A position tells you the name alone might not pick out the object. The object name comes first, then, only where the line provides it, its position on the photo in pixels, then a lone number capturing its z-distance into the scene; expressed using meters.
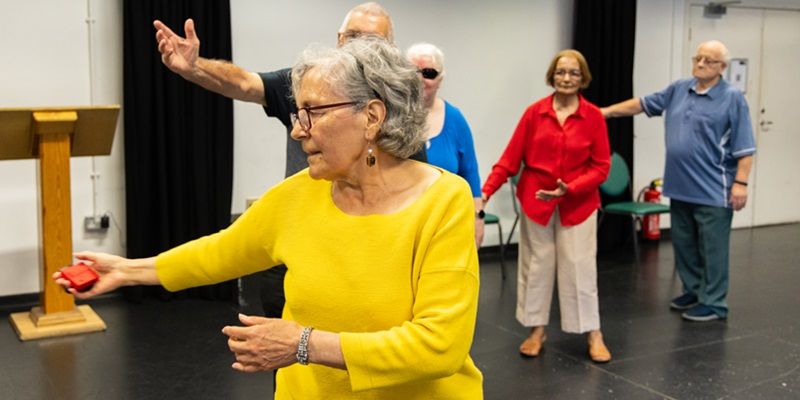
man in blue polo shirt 5.05
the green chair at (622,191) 6.86
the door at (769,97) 8.35
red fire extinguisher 7.81
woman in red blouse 4.21
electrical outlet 5.61
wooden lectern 4.82
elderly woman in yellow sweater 1.56
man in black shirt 2.31
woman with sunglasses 3.43
